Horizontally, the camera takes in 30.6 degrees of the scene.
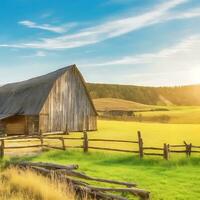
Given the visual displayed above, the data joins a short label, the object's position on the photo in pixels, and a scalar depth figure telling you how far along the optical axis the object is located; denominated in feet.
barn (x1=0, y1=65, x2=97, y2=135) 128.26
